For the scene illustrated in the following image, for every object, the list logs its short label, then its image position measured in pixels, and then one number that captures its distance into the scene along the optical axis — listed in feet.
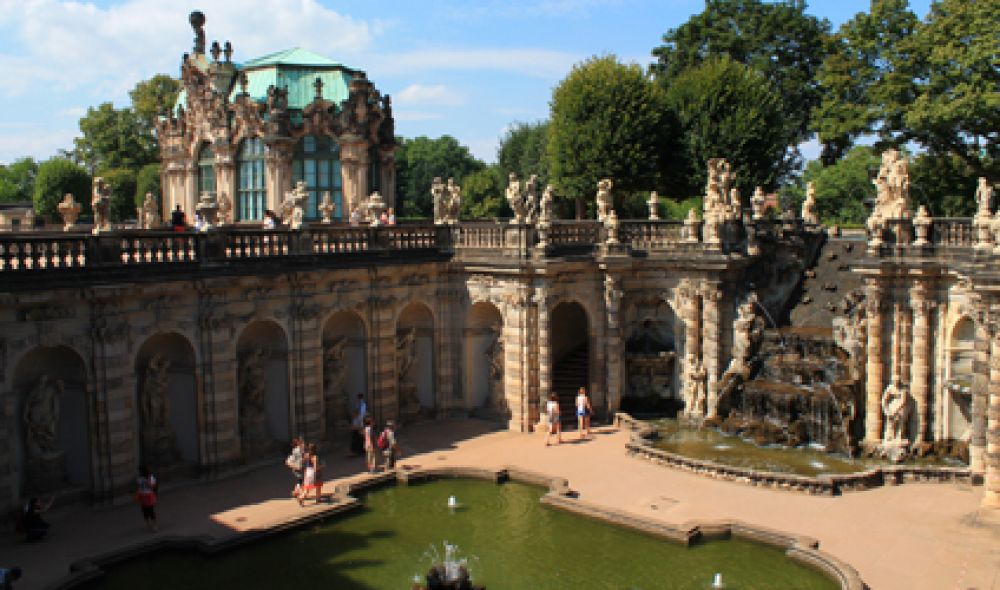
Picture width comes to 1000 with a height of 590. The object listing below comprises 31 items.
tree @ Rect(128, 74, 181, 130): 238.68
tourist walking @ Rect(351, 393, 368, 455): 87.03
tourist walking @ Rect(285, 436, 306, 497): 72.95
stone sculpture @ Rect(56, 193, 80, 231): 86.58
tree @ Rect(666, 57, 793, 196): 152.35
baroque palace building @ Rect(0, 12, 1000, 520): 69.26
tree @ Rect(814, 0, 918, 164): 148.25
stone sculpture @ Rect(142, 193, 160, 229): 106.50
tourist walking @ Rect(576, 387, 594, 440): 92.94
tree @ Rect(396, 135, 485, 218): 307.17
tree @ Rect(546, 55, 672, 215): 155.02
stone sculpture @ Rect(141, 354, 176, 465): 75.77
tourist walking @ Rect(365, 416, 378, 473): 80.59
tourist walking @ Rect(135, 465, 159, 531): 64.95
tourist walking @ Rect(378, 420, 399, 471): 81.35
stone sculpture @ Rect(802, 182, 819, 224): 122.52
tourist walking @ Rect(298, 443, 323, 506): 71.20
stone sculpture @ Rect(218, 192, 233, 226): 121.31
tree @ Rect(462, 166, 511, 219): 255.04
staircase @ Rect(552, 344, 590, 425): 100.42
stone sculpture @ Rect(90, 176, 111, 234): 71.41
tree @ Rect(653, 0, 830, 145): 195.00
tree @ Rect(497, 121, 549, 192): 255.70
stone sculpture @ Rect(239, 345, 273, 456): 83.15
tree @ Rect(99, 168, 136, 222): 219.61
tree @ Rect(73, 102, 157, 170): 240.73
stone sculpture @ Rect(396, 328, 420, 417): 98.37
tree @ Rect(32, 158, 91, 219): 221.05
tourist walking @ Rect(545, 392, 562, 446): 89.92
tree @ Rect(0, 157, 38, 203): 322.92
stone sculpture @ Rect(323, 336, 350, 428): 90.58
